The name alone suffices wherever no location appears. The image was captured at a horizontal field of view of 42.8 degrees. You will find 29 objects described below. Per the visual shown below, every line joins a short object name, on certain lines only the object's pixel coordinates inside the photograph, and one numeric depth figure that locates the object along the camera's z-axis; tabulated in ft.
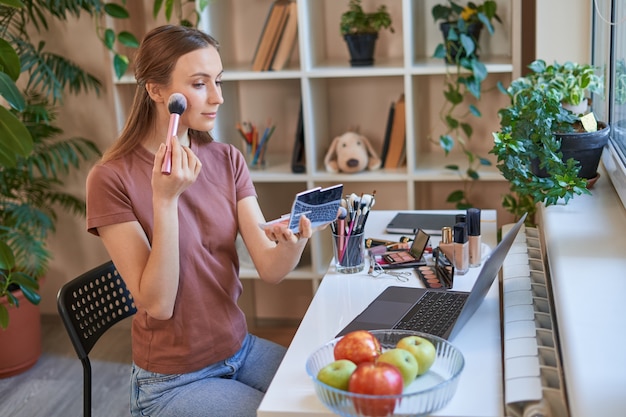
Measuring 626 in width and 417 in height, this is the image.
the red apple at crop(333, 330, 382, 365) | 4.26
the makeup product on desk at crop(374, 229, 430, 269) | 6.34
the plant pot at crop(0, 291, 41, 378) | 10.33
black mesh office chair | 6.00
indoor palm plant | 9.93
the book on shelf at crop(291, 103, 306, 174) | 10.11
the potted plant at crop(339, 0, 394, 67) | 9.78
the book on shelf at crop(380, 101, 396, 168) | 10.17
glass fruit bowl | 3.87
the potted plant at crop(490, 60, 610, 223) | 6.40
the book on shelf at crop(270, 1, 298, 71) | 9.93
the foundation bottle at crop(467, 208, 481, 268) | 6.19
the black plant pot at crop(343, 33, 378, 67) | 9.77
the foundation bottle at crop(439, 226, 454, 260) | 6.22
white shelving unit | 9.71
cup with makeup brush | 6.22
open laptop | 4.90
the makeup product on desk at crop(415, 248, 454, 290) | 5.90
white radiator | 4.04
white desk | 4.18
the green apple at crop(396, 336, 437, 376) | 4.28
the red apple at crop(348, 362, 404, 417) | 3.86
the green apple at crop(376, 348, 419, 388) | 4.11
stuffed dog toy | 10.03
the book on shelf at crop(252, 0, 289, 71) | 9.91
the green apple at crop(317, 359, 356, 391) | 4.03
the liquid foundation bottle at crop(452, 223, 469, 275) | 6.09
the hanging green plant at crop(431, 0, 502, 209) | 9.27
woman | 5.56
